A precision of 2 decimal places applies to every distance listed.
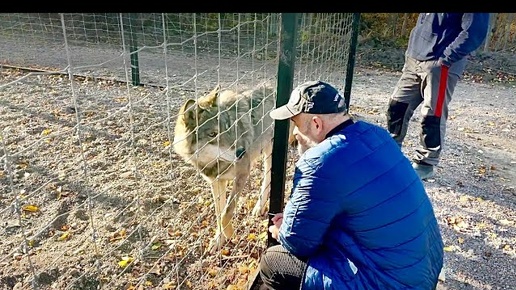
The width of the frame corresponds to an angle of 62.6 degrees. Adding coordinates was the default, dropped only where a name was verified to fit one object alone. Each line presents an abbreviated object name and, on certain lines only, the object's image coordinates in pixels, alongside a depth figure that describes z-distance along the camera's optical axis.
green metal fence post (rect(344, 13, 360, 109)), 5.53
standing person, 4.03
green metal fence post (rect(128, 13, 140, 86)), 7.29
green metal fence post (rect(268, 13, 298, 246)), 2.56
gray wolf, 3.29
